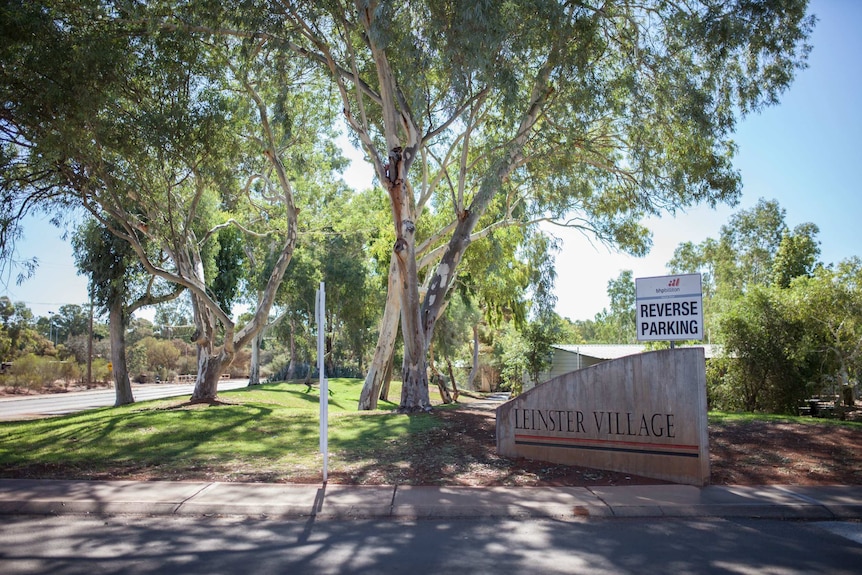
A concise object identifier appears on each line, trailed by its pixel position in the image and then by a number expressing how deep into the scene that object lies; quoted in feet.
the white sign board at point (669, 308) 29.66
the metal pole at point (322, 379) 26.63
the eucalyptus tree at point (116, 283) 75.72
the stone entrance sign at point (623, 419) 29.09
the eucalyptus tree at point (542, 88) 42.24
